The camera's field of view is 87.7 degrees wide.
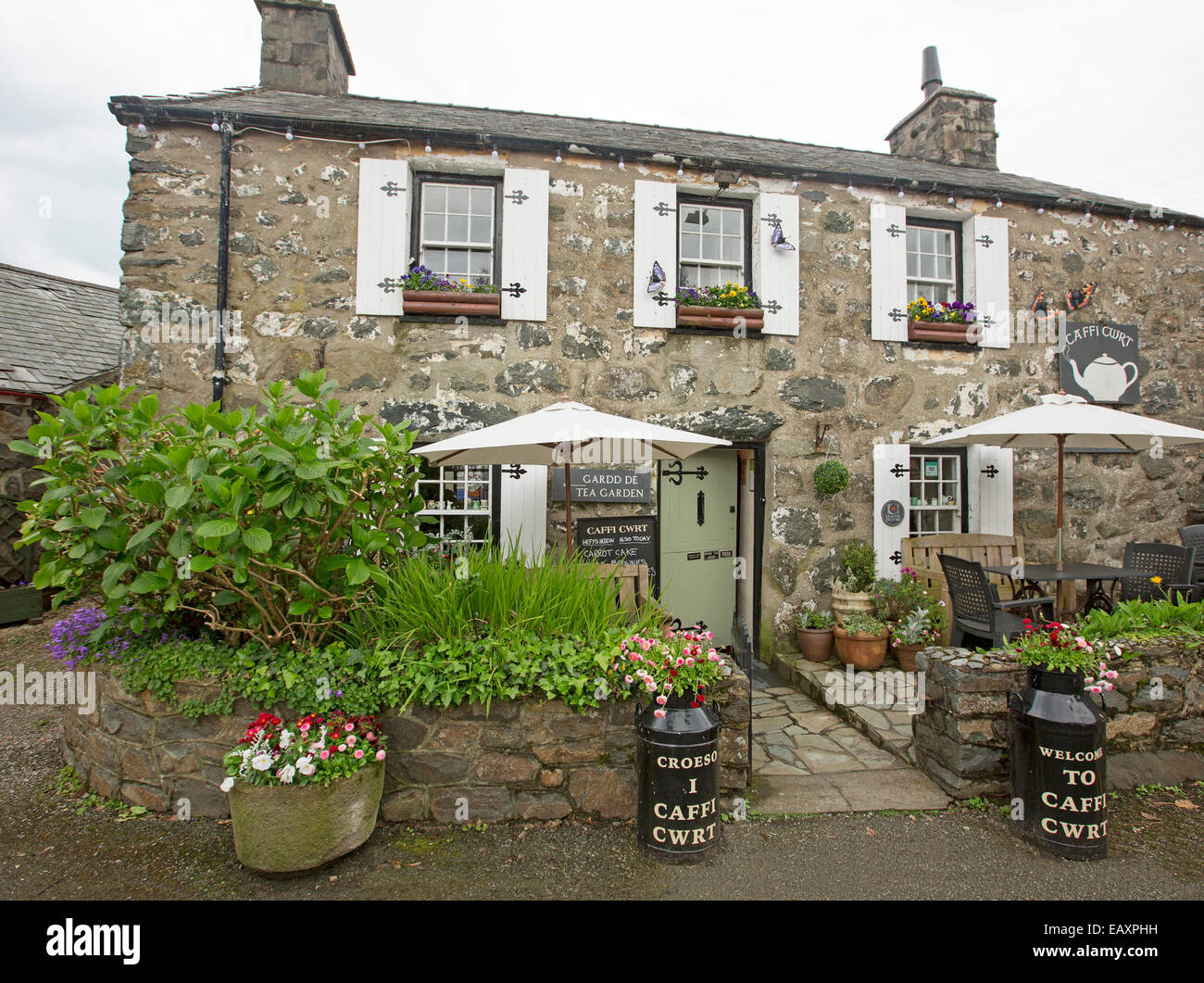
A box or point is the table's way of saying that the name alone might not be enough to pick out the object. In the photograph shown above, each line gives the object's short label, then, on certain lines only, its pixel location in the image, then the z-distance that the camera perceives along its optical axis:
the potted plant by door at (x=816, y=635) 6.53
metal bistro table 5.36
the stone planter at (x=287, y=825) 2.99
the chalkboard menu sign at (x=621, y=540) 6.23
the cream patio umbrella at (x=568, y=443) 4.33
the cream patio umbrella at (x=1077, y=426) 5.22
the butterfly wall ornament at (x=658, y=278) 6.42
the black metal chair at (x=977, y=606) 4.74
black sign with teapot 7.48
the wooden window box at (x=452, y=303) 6.15
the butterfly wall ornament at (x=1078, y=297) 7.47
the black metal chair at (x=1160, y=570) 5.39
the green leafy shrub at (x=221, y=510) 3.21
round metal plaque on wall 6.95
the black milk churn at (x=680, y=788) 3.18
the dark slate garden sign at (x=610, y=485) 6.29
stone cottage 6.07
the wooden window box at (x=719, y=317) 6.59
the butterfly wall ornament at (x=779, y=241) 6.72
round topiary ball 6.57
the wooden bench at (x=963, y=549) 6.84
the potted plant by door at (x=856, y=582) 6.50
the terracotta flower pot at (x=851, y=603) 6.49
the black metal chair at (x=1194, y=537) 6.46
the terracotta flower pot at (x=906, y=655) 6.16
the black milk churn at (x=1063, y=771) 3.25
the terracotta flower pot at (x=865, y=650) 6.20
